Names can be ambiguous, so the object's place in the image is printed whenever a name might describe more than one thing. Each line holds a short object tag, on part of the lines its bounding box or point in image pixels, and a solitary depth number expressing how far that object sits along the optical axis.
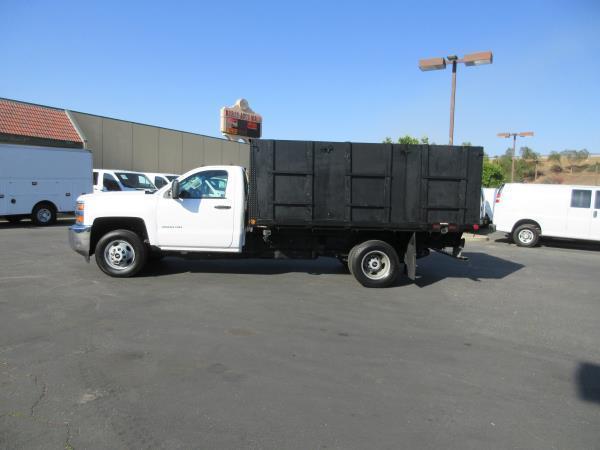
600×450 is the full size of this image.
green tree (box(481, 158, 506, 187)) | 38.84
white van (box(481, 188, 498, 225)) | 20.28
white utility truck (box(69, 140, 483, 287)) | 7.84
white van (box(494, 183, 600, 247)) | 14.31
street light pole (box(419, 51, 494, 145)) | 15.19
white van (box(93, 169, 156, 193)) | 17.98
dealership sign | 39.22
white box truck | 15.30
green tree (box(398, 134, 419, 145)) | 34.19
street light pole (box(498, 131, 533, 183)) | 32.78
